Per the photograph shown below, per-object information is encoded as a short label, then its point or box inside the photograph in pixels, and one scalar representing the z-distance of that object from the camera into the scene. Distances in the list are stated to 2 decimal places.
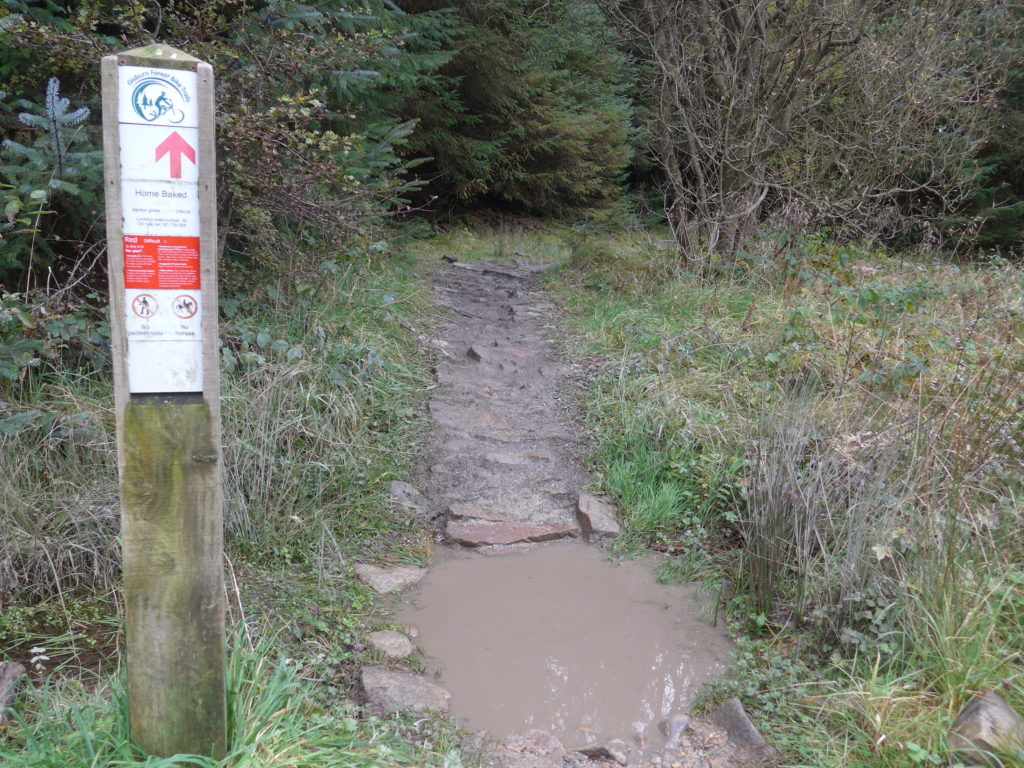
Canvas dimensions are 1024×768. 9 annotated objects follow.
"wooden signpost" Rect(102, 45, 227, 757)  1.81
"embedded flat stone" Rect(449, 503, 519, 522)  4.17
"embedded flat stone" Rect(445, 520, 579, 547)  3.98
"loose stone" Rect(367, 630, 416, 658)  3.04
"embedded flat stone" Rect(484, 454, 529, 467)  4.71
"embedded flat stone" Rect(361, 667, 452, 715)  2.71
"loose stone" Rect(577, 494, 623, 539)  4.09
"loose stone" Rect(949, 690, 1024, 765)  2.23
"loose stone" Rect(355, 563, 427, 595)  3.51
